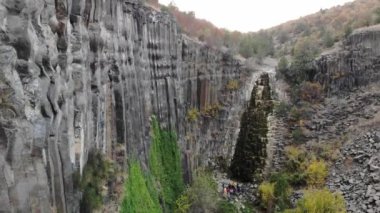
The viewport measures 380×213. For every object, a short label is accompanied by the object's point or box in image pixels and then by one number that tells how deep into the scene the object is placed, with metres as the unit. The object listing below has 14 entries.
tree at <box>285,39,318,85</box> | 60.88
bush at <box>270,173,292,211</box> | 38.13
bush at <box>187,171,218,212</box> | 33.31
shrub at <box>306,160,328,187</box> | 41.25
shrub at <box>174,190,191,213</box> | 32.00
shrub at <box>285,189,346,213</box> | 34.50
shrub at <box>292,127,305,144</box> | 50.74
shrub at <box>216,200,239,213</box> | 34.59
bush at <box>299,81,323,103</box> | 56.86
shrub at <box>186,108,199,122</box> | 41.20
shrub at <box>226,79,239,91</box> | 56.23
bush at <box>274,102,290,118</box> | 56.22
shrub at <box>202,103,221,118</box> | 46.41
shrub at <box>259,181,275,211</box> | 38.84
